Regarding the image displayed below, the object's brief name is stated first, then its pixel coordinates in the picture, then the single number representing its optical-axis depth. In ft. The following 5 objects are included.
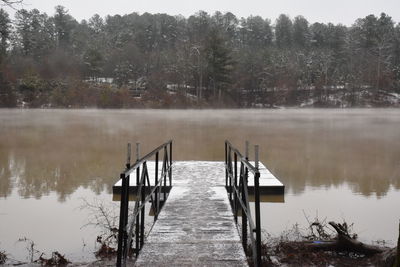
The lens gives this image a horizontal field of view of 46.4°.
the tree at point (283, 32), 364.99
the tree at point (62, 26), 333.62
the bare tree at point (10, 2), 28.39
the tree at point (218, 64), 227.61
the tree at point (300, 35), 355.36
